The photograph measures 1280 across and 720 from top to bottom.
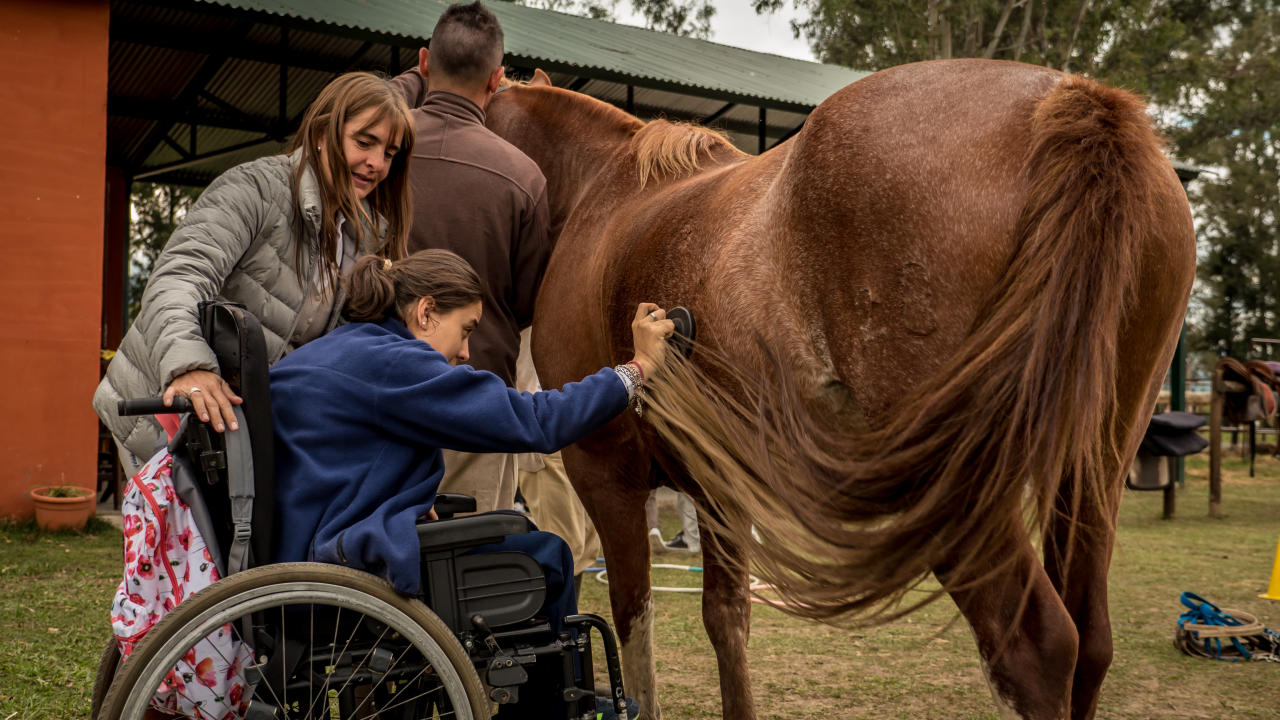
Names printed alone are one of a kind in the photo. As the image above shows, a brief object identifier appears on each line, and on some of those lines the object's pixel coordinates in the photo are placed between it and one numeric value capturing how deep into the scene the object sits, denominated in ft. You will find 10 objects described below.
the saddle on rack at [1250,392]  29.78
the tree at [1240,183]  82.38
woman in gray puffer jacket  6.40
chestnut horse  5.49
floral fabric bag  5.57
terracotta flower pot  19.58
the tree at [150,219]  74.33
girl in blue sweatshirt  5.76
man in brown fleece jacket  9.23
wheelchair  5.32
